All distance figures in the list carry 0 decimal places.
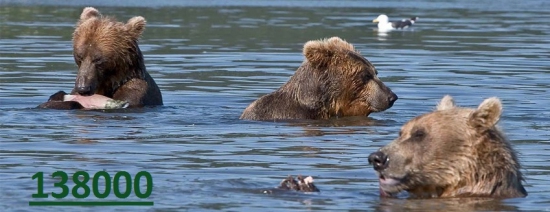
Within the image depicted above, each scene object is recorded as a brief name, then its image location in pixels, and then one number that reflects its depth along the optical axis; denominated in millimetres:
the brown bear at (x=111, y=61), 30062
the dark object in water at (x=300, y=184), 18391
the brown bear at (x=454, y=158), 17828
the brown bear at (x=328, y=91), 27828
